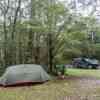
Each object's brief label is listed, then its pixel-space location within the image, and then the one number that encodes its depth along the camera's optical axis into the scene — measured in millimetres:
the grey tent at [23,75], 4923
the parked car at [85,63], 10086
